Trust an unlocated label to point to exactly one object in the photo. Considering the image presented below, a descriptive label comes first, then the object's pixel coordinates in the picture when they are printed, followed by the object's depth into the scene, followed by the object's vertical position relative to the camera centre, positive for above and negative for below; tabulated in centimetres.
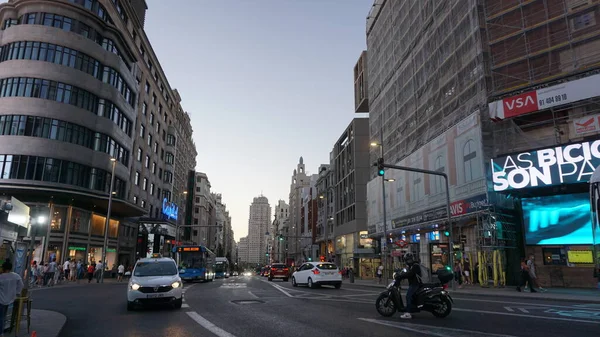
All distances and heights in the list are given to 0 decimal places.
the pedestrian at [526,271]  1860 -64
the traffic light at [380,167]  2003 +429
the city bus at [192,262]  3425 -86
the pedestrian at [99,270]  3305 -161
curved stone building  3362 +1156
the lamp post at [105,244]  3278 +53
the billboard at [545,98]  2130 +867
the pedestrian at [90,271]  3178 -161
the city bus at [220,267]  5288 -194
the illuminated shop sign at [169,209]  6212 +646
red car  3756 -170
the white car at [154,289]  1218 -111
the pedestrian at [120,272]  3612 -188
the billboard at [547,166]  2078 +483
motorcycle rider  979 -53
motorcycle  984 -100
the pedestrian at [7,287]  741 -71
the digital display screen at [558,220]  2188 +207
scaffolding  2295 +1273
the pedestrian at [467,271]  2538 -92
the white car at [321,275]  2292 -117
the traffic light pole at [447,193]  2009 +333
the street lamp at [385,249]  2831 +41
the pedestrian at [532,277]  1862 -88
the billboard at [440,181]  2544 +558
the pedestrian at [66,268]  3166 -138
